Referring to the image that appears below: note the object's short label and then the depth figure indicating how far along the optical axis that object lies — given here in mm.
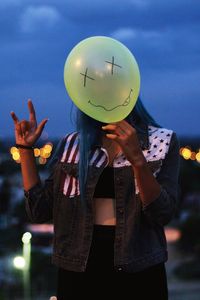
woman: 2206
